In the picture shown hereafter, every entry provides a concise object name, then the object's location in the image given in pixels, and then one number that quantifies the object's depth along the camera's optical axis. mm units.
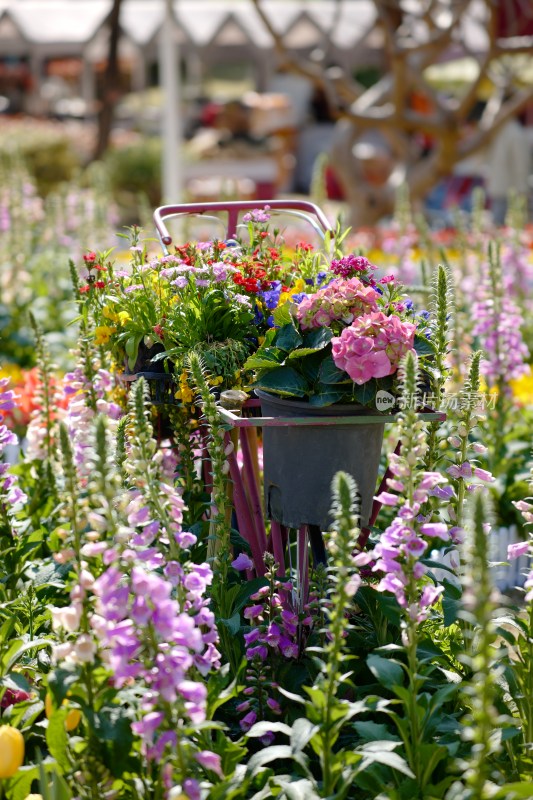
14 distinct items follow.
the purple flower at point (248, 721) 5954
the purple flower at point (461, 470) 6516
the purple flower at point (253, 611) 6359
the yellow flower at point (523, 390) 12187
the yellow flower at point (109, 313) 7402
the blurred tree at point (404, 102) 19812
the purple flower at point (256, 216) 7816
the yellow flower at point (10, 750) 5078
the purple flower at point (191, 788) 4621
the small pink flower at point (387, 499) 5410
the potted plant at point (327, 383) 6051
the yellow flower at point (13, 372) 12702
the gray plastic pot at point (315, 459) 6312
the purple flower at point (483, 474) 6387
